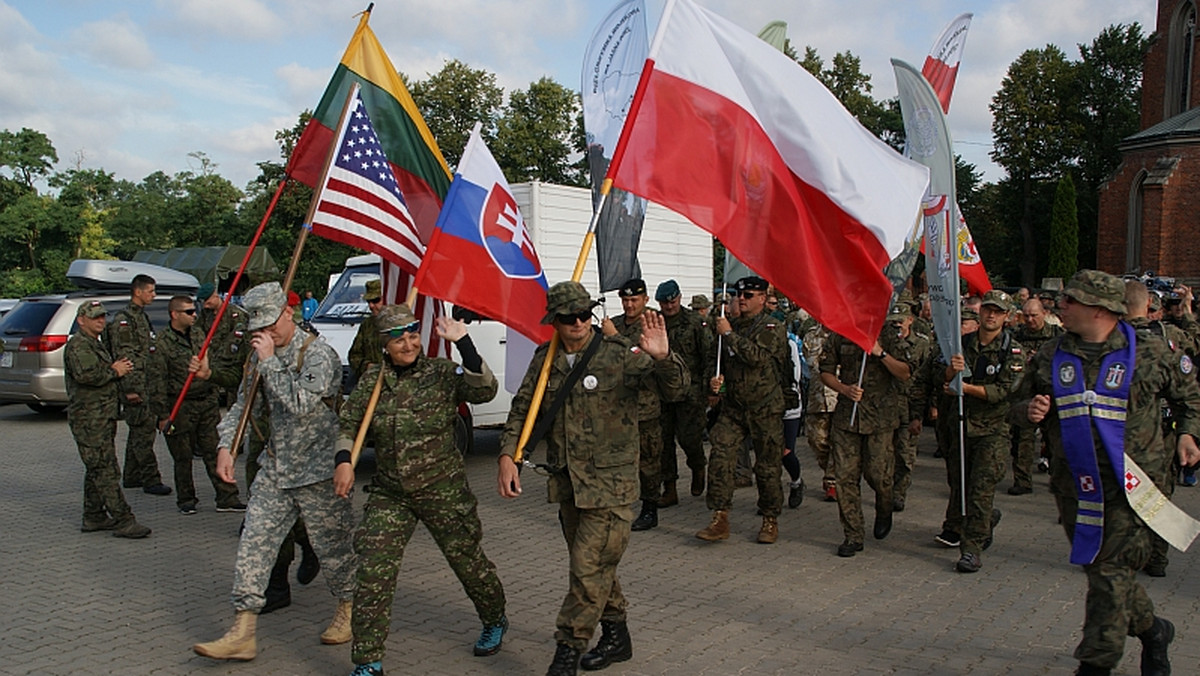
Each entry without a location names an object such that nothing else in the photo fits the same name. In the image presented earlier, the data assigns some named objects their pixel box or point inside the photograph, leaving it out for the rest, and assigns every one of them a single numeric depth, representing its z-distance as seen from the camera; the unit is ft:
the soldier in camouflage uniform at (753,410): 24.81
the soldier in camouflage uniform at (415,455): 15.98
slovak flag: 17.67
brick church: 109.91
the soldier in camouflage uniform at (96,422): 26.37
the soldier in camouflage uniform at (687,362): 28.55
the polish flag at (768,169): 17.16
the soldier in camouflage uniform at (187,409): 29.32
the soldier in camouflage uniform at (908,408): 24.39
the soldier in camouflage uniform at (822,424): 30.42
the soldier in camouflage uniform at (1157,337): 15.83
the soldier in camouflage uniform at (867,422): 24.00
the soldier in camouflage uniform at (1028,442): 31.14
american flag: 20.02
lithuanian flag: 21.70
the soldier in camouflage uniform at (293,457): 17.17
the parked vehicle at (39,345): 48.26
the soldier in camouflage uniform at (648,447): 26.21
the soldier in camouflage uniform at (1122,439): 14.62
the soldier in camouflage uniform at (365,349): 26.78
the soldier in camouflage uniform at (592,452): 15.33
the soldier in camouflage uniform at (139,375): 30.22
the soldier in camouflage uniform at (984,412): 22.74
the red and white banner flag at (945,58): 30.78
